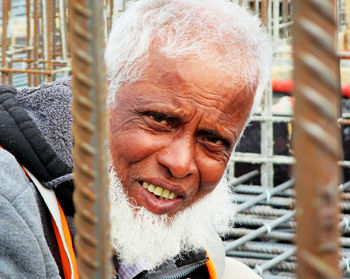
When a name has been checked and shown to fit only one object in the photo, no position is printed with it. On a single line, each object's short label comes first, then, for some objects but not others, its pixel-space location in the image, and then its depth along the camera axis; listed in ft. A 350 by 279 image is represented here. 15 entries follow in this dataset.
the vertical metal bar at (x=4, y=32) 16.12
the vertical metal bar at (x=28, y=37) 20.30
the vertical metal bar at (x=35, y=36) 17.46
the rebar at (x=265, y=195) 15.19
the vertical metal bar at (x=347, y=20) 20.52
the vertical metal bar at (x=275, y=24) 19.74
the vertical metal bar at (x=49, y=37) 15.91
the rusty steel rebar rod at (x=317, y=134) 1.39
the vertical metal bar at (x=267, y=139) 17.52
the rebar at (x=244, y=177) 17.17
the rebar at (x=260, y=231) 13.21
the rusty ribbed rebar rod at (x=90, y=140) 1.82
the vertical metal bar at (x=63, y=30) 19.88
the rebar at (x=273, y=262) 12.30
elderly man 6.26
